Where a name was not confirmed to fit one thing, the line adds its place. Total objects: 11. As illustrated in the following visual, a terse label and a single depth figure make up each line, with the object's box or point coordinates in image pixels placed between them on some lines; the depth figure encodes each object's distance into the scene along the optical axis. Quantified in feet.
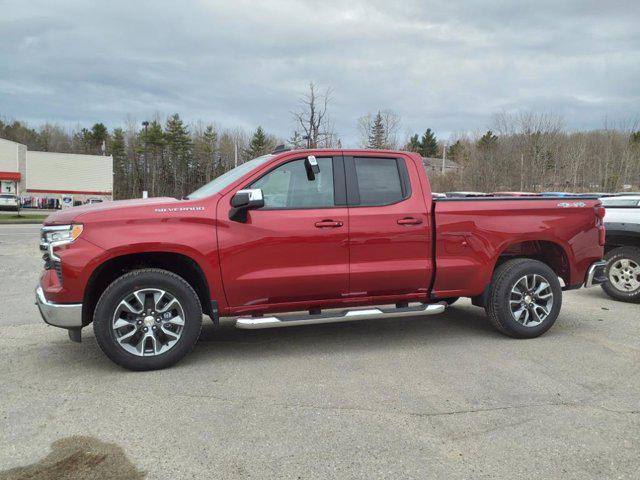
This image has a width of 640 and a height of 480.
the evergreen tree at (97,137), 280.51
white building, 181.47
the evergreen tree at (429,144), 306.35
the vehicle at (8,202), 136.36
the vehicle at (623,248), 24.56
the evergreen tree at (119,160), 269.64
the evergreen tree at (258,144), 224.74
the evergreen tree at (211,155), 265.54
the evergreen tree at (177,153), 260.42
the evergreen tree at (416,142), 289.35
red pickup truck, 14.42
